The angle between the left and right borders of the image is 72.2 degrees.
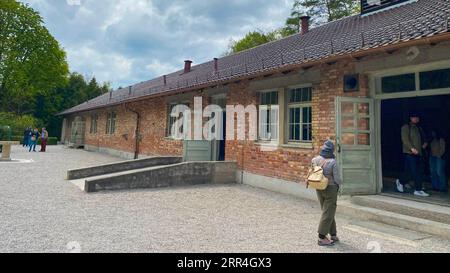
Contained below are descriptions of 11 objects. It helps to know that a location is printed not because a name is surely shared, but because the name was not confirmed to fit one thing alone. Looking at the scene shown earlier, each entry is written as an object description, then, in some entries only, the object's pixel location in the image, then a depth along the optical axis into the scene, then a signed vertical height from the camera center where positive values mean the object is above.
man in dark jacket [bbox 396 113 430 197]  6.20 +0.03
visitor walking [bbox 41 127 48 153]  19.74 +0.25
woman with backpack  4.09 -0.56
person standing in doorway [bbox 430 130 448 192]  6.53 -0.23
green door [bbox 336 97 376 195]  6.14 +0.16
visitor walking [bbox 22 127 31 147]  24.09 +0.52
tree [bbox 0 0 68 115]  29.41 +8.68
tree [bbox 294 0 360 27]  25.12 +12.06
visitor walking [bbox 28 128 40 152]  19.88 +0.29
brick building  5.71 +1.46
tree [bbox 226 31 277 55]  33.09 +12.09
